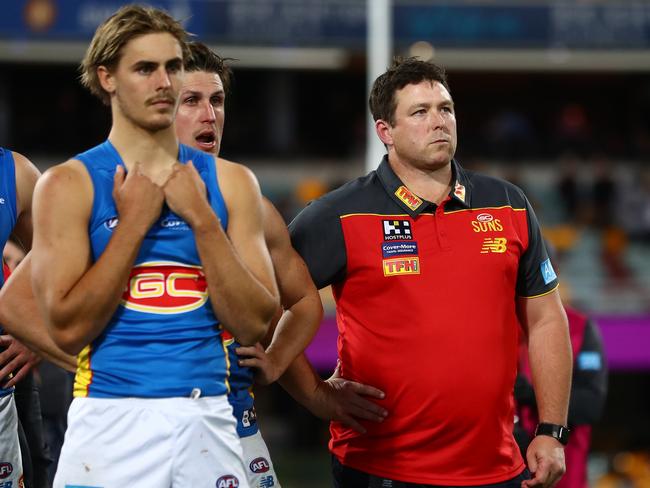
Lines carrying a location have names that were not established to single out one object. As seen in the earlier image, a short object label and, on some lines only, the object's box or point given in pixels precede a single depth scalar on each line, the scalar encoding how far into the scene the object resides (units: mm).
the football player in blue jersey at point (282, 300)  7902
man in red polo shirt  8133
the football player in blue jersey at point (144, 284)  6250
